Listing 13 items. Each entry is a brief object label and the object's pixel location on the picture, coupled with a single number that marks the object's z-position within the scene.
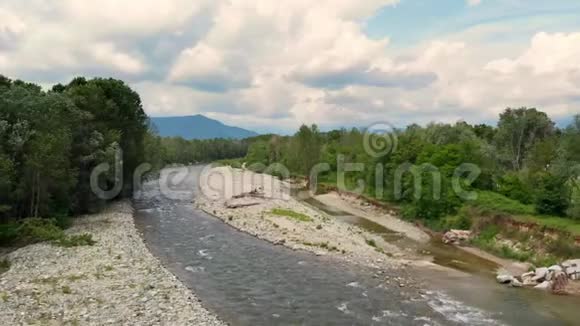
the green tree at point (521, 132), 86.12
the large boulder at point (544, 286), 31.75
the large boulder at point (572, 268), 33.22
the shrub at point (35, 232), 37.09
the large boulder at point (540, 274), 32.97
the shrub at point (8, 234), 36.12
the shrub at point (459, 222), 49.81
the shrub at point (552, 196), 44.12
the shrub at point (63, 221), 43.16
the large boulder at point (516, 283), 32.58
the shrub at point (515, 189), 51.30
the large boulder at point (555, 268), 33.34
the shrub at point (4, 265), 29.31
